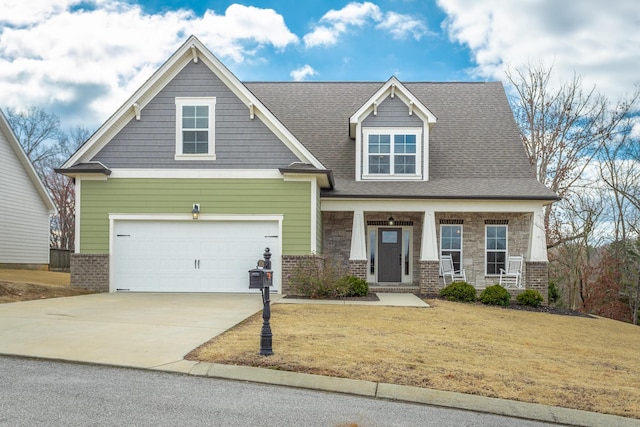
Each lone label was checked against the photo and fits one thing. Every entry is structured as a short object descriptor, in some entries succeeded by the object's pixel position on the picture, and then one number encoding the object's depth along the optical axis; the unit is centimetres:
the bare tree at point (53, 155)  3831
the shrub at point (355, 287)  1513
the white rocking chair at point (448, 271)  1786
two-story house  1577
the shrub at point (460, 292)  1594
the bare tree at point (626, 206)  2367
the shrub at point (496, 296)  1586
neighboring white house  2262
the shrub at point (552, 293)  1920
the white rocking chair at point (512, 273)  1773
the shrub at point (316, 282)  1466
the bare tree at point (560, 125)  2539
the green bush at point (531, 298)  1619
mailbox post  700
